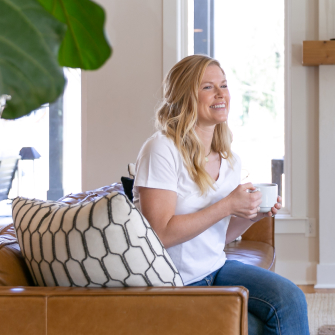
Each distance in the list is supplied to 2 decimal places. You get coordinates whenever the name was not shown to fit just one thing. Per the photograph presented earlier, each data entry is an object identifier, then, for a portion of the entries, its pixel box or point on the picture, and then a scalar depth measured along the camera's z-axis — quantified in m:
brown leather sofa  2.82
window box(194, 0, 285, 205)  5.71
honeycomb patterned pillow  2.87
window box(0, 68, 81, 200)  6.22
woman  3.17
